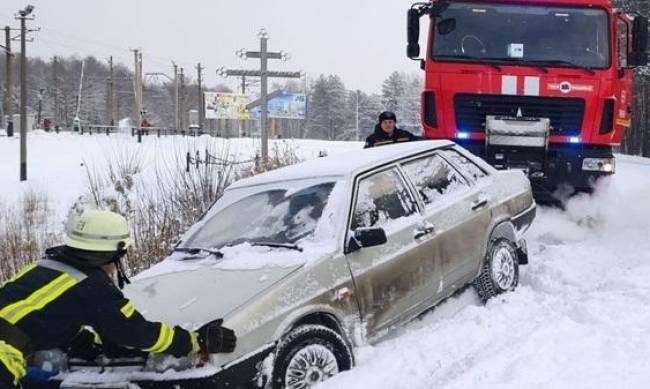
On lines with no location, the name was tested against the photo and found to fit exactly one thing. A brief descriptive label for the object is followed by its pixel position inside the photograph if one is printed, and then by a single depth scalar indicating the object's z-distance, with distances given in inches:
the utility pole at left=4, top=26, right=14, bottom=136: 1688.1
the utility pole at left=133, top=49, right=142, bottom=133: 2197.8
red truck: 364.8
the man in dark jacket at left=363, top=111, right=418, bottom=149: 354.3
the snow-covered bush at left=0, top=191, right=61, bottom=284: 475.8
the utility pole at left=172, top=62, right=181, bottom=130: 2488.4
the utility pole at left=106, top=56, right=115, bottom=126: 2770.2
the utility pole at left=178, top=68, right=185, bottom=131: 3310.5
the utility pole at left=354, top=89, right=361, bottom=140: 4239.7
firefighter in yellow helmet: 129.6
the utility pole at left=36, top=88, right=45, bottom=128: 3316.9
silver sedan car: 156.6
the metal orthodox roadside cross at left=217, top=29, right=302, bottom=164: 735.1
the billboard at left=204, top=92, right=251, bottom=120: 2437.3
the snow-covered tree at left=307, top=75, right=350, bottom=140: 4424.2
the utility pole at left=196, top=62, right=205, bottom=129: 3057.6
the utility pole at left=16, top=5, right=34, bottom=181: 1320.1
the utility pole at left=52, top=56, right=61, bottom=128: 3749.8
